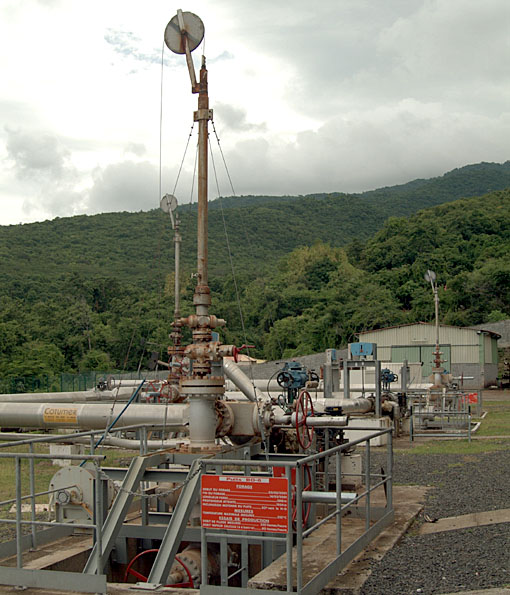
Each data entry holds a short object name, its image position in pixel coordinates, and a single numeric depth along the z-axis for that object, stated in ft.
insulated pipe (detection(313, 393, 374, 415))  63.31
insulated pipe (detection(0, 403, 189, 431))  55.42
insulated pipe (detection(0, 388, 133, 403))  74.18
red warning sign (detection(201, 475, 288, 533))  22.59
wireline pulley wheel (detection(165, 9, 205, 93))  33.71
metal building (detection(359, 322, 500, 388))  179.39
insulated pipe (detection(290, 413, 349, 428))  37.79
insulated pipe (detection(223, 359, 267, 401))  35.91
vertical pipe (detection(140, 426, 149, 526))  31.48
